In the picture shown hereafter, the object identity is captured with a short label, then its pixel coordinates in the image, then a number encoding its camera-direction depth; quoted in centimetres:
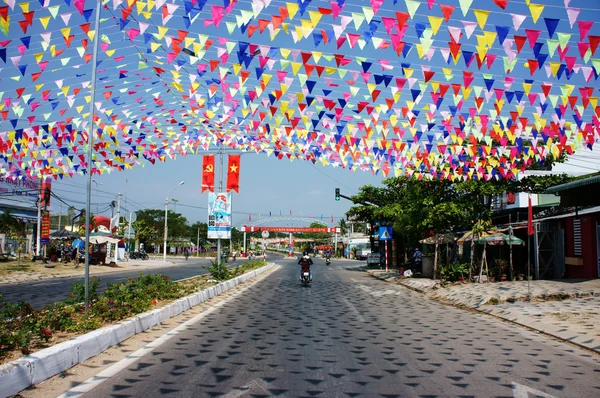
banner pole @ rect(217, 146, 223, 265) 2120
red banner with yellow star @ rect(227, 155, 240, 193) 2173
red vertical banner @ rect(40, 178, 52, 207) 4292
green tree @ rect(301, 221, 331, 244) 13854
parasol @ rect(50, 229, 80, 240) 4066
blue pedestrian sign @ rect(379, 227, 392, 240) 3444
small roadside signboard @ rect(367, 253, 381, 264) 4575
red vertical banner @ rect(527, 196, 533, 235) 1499
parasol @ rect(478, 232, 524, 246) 2066
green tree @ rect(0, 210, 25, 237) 4247
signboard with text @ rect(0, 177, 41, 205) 4844
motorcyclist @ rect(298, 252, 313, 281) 2286
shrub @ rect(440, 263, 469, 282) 2281
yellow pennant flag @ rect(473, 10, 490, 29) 664
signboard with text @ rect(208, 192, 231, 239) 2231
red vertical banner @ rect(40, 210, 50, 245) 4597
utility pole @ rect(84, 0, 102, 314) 925
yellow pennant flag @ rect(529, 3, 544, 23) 637
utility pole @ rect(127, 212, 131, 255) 6132
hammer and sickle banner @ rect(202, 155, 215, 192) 2122
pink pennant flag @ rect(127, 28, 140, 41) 880
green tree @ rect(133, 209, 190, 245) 10081
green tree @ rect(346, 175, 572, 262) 2238
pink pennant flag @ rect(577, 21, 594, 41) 705
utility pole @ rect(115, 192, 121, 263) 4918
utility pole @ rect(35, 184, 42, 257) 4052
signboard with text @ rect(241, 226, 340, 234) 10323
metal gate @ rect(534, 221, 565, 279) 2245
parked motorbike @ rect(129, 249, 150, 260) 6244
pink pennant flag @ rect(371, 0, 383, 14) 659
